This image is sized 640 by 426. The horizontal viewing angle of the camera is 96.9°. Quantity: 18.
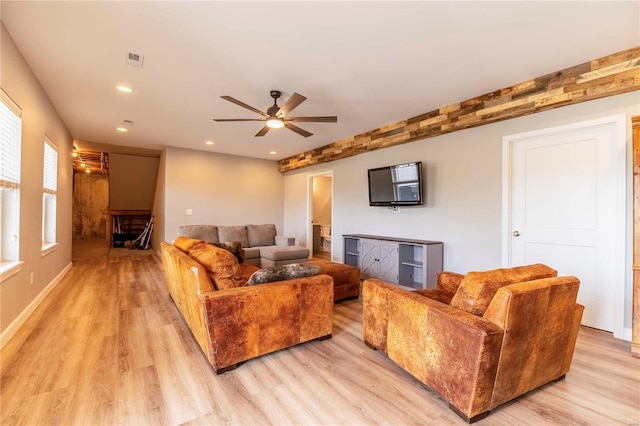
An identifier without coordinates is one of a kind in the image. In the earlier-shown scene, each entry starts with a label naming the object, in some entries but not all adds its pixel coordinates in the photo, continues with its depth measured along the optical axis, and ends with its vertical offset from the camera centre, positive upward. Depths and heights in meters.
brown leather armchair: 1.54 -0.71
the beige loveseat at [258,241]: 5.08 -0.55
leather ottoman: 3.65 -0.86
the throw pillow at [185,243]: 3.04 -0.34
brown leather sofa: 2.04 -0.75
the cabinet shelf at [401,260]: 3.95 -0.68
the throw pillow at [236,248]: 4.04 -0.50
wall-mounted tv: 4.23 +0.49
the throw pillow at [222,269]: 2.26 -0.45
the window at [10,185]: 2.40 +0.23
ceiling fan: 3.04 +1.12
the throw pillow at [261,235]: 5.73 -0.43
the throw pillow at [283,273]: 2.31 -0.51
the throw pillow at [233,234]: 5.40 -0.39
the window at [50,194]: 3.95 +0.26
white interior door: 2.73 +0.10
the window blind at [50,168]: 3.85 +0.64
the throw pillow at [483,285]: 1.69 -0.42
